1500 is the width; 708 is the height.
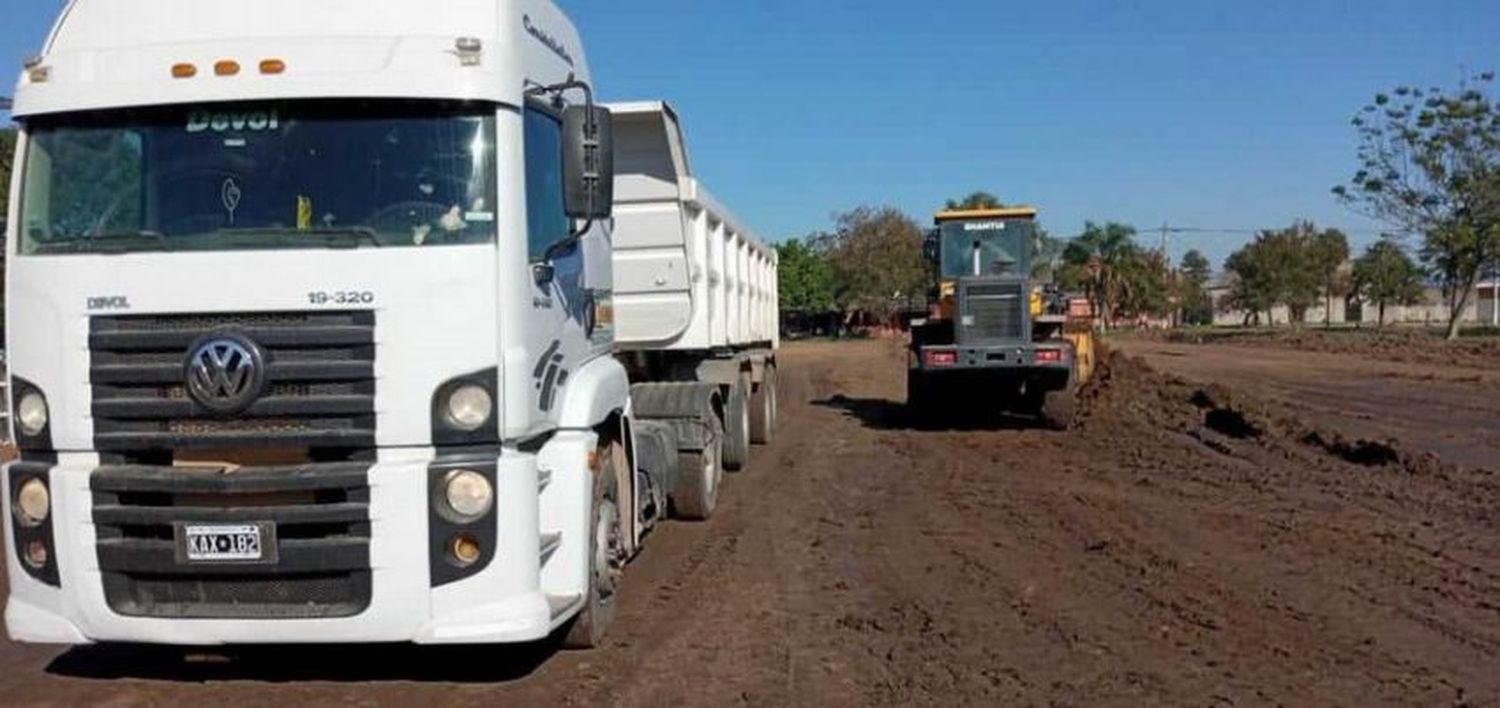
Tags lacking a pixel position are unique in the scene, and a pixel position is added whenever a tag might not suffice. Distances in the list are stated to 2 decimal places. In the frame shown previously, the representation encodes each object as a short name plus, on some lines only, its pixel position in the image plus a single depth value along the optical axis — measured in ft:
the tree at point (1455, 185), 168.14
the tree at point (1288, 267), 287.48
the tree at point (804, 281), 265.13
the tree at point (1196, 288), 384.06
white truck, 18.03
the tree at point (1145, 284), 300.81
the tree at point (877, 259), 259.80
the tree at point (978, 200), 242.37
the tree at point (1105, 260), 290.76
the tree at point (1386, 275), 294.66
